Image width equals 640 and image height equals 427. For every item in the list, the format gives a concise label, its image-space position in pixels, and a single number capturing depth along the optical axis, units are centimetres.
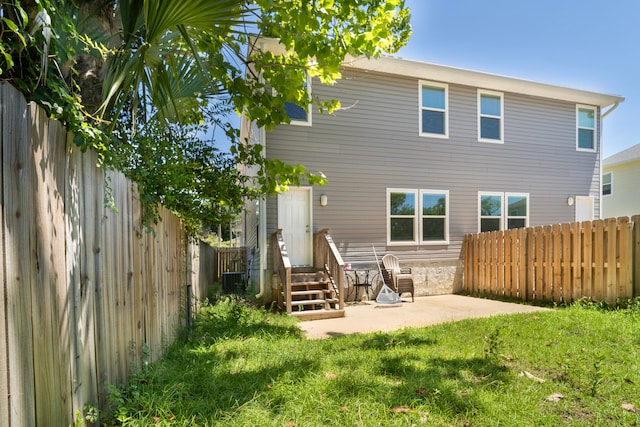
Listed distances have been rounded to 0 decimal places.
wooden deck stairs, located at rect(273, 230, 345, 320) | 639
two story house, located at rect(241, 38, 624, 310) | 802
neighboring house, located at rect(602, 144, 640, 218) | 1576
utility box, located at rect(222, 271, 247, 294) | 1049
